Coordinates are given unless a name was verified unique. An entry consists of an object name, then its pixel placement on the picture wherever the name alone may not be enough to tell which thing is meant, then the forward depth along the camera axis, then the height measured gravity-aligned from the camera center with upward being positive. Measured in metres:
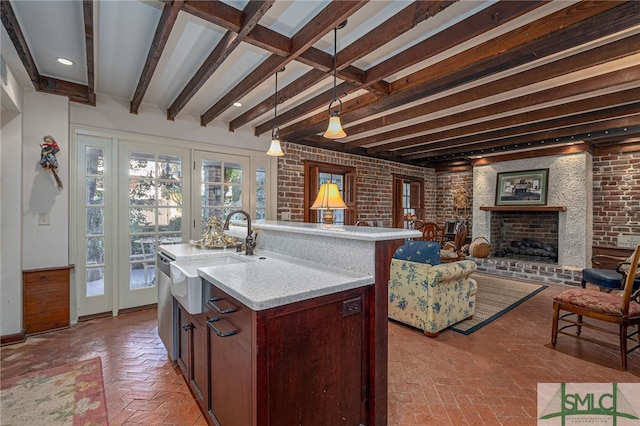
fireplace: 5.71 -0.49
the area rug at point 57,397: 1.74 -1.28
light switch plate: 2.95 -0.12
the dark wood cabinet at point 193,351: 1.69 -0.93
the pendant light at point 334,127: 2.32 +0.68
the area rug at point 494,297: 3.23 -1.26
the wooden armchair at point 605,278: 3.37 -0.81
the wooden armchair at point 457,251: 4.36 -0.63
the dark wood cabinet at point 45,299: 2.87 -0.94
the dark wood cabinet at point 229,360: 1.23 -0.72
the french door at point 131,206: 3.29 +0.03
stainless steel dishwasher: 2.20 -0.78
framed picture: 5.44 +0.48
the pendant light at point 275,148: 2.95 +0.64
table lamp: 2.81 +0.10
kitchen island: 1.20 -0.60
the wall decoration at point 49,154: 2.87 +0.55
